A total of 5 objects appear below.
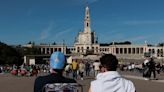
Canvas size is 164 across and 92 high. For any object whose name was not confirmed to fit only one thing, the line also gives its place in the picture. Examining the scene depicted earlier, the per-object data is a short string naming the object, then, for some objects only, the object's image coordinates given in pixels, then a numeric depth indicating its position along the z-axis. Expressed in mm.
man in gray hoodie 2386
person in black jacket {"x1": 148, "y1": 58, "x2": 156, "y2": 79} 13595
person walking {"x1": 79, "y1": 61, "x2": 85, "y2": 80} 15617
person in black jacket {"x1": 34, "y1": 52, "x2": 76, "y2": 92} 2504
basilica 92382
